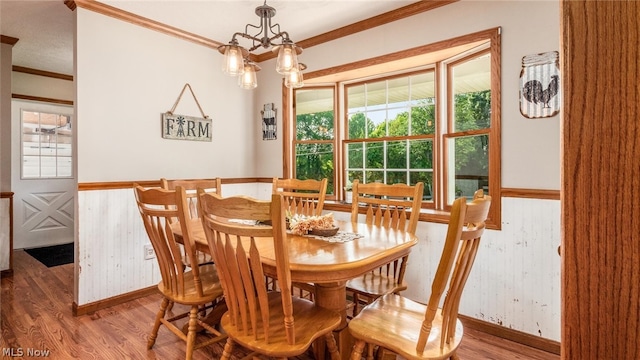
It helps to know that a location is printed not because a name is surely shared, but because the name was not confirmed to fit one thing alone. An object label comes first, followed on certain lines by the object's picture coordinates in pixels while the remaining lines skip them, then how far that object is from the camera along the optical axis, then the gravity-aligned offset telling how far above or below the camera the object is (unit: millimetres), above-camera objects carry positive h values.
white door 4496 +66
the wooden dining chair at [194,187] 2586 -72
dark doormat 3924 -954
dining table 1330 -340
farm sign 3156 +502
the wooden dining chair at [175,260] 1680 -440
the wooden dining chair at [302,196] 2596 -144
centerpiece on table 1848 -273
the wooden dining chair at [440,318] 1167 -599
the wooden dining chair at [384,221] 1989 -295
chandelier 1881 +685
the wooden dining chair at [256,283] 1214 -411
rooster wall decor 2041 +575
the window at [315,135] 3580 +470
